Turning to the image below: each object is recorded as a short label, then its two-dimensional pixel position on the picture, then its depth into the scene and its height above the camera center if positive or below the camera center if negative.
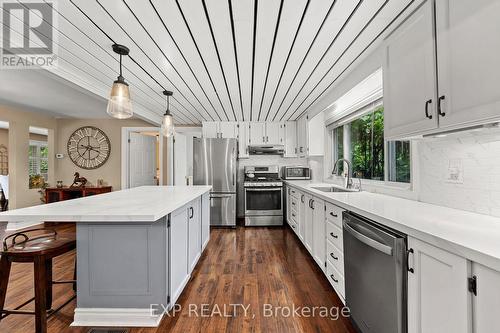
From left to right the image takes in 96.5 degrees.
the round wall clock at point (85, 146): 5.21 +0.54
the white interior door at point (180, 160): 4.57 +0.17
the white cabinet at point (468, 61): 0.92 +0.48
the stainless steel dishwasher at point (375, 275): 1.10 -0.63
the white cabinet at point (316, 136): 3.96 +0.56
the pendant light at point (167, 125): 2.87 +0.56
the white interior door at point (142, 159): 5.16 +0.22
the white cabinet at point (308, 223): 2.66 -0.70
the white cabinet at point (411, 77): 1.23 +0.55
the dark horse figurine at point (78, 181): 4.86 -0.27
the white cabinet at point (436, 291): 0.82 -0.51
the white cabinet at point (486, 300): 0.71 -0.45
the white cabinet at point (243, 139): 4.83 +0.62
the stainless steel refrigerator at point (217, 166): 4.41 +0.03
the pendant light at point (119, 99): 1.88 +0.59
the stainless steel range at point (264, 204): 4.33 -0.71
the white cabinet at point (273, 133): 4.87 +0.75
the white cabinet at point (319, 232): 2.23 -0.69
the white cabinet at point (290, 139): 4.86 +0.61
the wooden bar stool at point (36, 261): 1.38 -0.57
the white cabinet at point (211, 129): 4.88 +0.85
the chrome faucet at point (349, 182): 2.75 -0.19
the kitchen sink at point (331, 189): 2.80 -0.29
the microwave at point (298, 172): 4.58 -0.10
